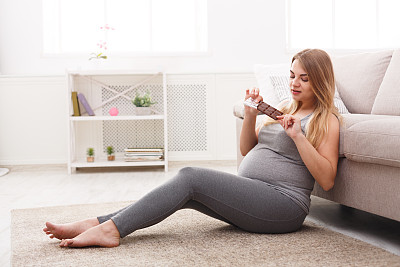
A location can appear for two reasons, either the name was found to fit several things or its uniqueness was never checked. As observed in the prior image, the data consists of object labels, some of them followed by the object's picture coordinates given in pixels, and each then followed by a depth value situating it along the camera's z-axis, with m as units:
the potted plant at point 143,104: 4.08
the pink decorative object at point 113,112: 4.12
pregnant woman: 1.75
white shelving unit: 4.30
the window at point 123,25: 4.43
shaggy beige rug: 1.62
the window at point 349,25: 4.62
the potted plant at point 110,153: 4.21
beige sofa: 1.75
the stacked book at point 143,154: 4.07
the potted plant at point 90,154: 4.16
